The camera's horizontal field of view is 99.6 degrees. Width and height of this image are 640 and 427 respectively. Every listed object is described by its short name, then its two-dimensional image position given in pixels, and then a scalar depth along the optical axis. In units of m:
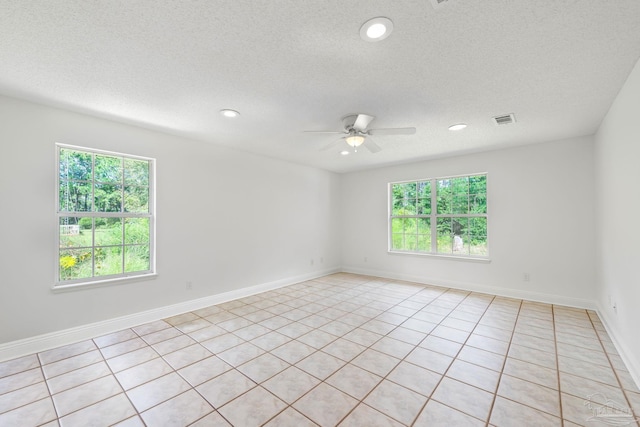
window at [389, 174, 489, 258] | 4.77
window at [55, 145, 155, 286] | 2.95
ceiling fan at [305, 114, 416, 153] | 2.84
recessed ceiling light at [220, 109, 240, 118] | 2.89
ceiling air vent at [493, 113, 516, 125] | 3.05
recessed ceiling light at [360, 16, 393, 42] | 1.60
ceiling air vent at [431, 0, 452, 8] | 1.44
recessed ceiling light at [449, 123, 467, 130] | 3.30
